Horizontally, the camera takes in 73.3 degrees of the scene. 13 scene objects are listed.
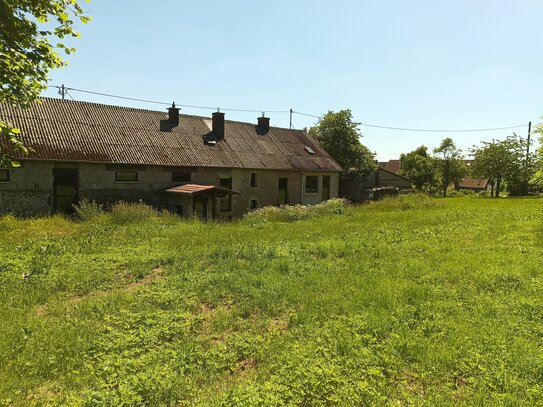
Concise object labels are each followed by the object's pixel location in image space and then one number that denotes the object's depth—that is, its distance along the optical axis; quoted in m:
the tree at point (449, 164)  61.72
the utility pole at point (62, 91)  32.28
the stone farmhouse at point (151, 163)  18.23
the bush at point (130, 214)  15.33
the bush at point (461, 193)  63.36
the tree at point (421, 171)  58.72
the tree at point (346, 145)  36.09
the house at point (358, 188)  35.53
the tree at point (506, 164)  50.78
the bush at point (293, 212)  19.20
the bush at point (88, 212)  15.94
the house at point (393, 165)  81.94
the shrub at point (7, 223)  13.62
